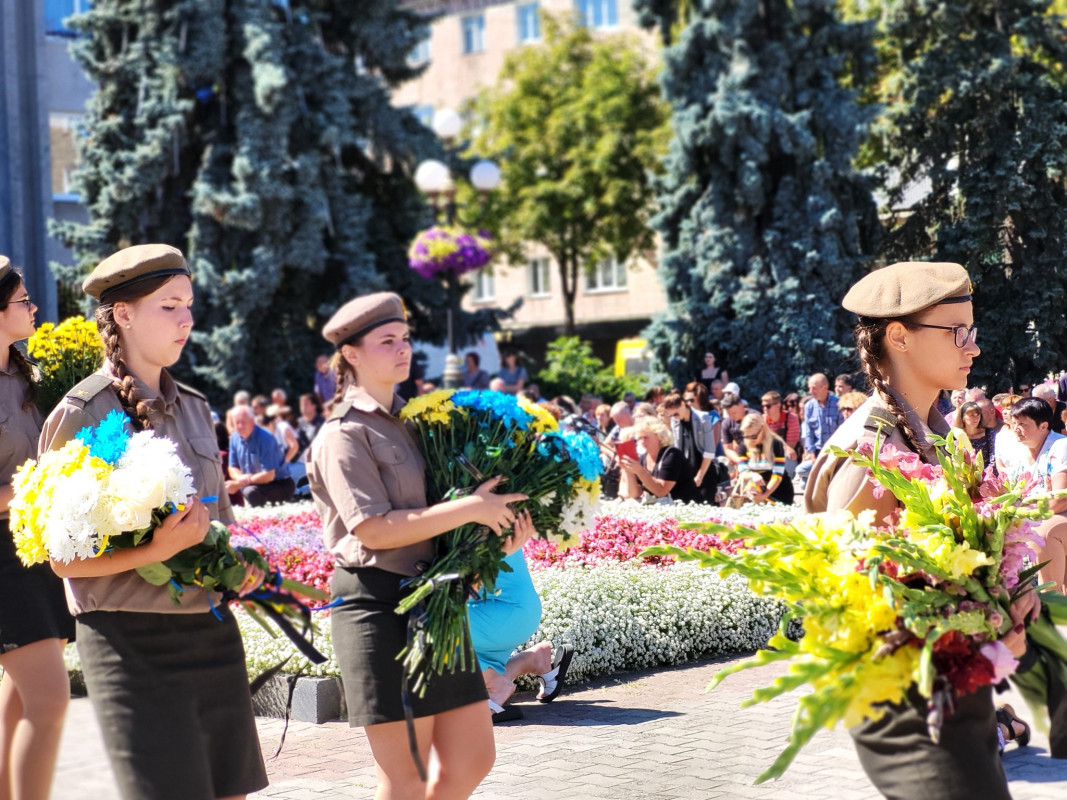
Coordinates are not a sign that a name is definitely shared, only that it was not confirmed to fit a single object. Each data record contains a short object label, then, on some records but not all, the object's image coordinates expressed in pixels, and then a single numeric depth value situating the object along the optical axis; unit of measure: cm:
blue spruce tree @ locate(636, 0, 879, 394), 2308
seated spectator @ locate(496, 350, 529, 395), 2189
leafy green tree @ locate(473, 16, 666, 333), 4056
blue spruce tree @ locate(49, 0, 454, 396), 2386
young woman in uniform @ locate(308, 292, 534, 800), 395
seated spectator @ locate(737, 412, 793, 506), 1344
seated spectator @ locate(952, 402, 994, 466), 1025
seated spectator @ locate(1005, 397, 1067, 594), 729
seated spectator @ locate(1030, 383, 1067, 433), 1176
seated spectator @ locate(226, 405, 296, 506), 1411
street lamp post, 1762
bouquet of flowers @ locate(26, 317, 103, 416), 488
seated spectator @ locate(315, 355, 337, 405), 2087
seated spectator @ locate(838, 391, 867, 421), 1194
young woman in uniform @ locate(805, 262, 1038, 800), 311
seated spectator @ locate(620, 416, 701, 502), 1299
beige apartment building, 4531
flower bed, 834
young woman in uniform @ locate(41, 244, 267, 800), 354
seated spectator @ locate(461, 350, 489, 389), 2003
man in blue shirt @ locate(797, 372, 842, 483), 1582
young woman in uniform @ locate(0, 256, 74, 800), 433
